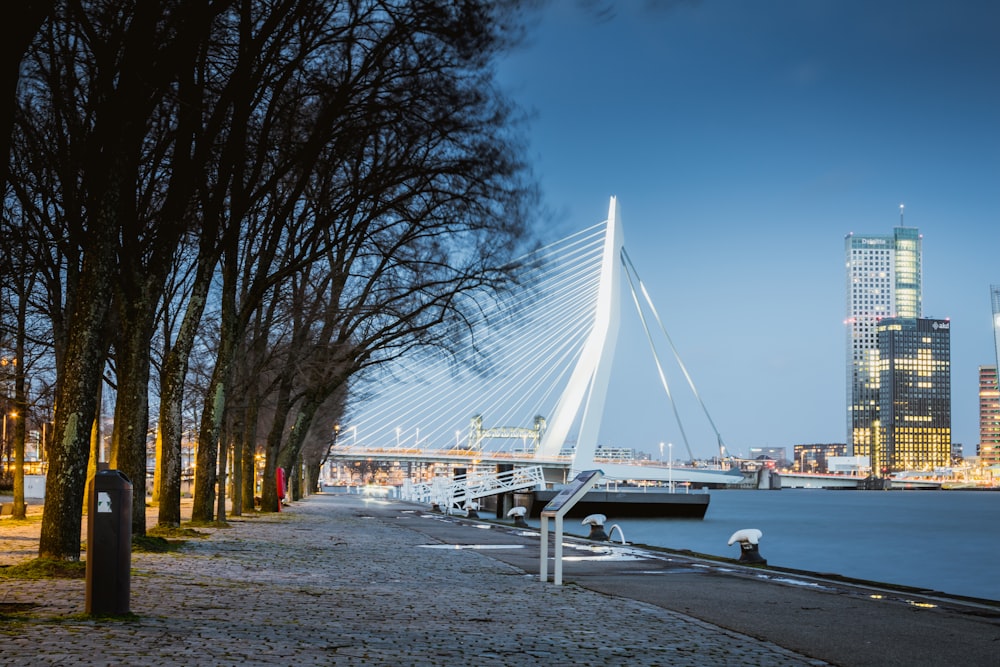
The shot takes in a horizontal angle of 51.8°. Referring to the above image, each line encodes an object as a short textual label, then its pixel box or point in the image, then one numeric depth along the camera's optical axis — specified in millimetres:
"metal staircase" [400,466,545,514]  53594
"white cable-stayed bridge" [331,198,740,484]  51406
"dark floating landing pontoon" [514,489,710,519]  68500
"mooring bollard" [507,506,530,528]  31859
